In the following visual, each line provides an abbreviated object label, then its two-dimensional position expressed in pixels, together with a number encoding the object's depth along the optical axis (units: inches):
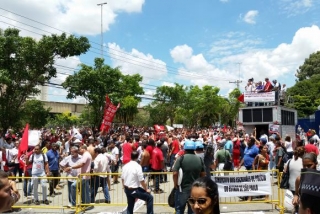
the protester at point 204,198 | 109.0
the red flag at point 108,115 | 760.3
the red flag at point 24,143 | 422.9
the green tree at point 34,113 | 711.1
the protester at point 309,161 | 204.7
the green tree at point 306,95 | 2215.8
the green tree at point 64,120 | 2231.5
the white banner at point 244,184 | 345.4
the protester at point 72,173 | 359.6
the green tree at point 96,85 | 944.3
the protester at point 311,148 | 415.5
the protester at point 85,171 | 357.4
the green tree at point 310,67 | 2723.7
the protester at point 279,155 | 459.5
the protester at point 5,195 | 104.4
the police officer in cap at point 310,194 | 83.0
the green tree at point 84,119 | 2208.3
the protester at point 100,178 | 376.5
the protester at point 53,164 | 433.4
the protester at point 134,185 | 286.2
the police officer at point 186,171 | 253.0
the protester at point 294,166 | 280.8
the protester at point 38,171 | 384.8
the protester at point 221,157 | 417.1
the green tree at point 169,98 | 1814.7
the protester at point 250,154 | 423.2
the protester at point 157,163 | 432.1
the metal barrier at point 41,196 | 374.6
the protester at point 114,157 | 542.6
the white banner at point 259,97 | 948.6
